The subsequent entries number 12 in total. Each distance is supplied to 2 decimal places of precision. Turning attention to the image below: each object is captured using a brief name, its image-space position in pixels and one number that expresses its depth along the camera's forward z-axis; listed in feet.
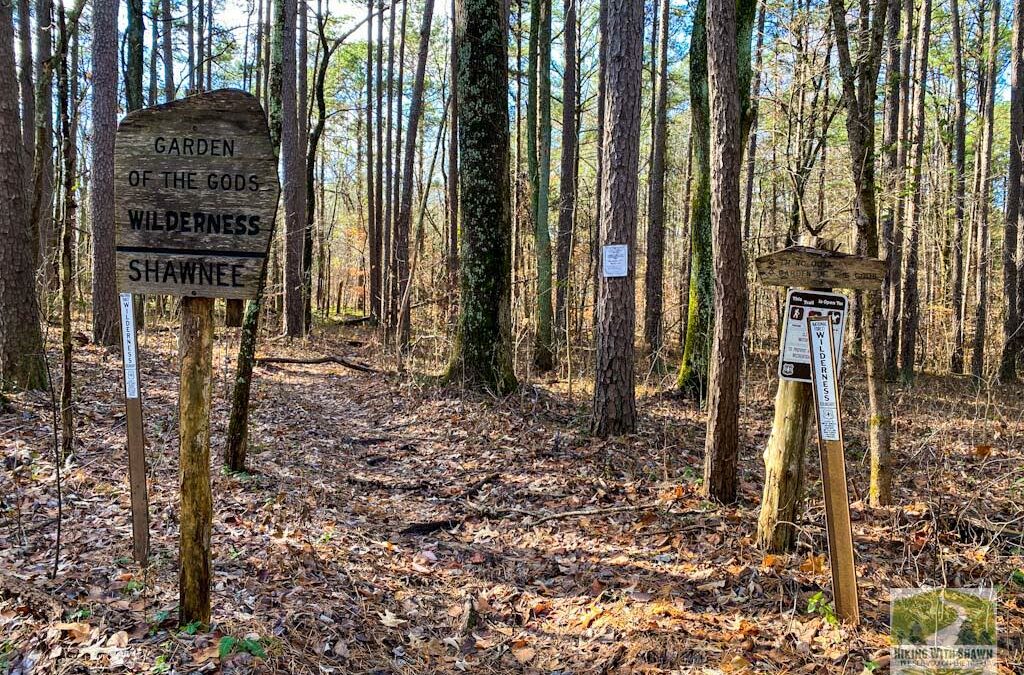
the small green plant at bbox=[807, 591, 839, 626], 12.05
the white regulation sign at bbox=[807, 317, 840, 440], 11.74
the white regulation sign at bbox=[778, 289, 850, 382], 12.35
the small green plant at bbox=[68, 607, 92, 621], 10.42
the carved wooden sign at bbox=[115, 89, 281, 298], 9.91
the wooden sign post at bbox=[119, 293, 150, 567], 12.34
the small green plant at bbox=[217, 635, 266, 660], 9.96
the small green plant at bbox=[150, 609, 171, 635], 10.41
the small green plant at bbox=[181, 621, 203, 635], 10.27
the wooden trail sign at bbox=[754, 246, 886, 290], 12.64
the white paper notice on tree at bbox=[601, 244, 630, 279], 22.88
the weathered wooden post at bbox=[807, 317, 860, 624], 11.73
